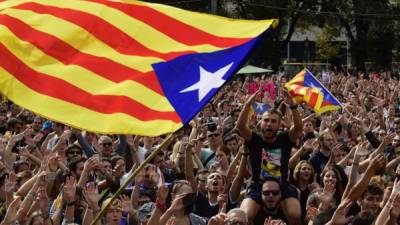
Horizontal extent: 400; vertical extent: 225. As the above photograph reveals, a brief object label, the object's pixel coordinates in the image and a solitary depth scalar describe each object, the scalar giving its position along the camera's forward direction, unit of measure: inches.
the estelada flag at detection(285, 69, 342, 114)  613.0
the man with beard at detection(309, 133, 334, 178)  435.5
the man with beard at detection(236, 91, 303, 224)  343.9
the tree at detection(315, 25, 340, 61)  2030.0
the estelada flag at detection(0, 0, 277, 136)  245.9
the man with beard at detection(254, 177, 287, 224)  320.2
